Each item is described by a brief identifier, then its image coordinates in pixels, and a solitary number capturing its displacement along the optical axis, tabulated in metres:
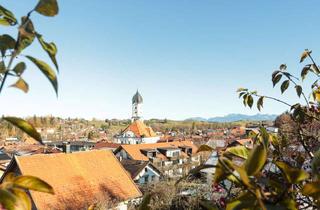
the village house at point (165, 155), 32.20
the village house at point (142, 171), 24.22
